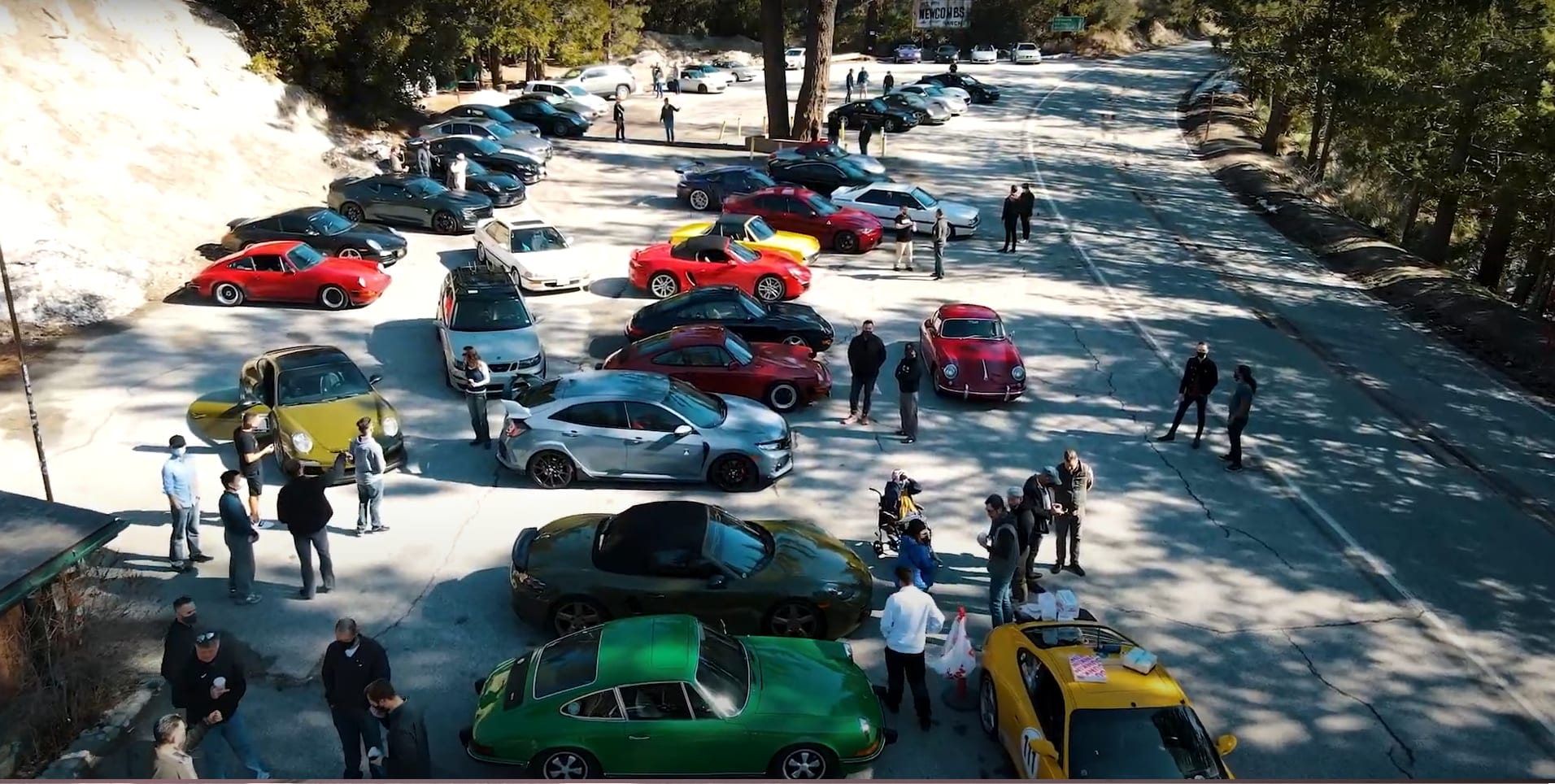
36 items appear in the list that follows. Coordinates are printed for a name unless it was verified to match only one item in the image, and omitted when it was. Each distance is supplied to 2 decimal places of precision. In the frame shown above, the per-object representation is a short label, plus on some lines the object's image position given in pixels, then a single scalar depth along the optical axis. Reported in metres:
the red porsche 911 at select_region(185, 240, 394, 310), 19.48
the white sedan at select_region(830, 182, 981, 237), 25.83
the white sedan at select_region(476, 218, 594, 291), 20.64
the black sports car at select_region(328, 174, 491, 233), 24.77
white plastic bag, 9.20
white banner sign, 70.62
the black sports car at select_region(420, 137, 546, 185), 29.69
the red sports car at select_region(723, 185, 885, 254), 24.25
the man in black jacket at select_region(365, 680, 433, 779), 7.27
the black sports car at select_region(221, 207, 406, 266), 21.83
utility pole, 9.85
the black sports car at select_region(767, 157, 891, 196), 28.62
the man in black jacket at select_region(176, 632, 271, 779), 7.62
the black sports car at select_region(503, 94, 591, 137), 37.78
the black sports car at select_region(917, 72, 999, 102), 52.03
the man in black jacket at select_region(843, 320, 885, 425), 14.97
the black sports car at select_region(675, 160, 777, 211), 27.42
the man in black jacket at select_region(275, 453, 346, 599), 10.01
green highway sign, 75.03
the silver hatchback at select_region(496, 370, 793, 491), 12.95
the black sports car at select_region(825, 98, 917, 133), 41.81
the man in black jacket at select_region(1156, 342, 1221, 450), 14.69
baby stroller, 11.63
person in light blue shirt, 10.72
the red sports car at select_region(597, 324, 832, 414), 15.36
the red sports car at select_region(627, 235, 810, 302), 20.36
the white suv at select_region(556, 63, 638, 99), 47.81
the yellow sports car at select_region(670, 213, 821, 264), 21.89
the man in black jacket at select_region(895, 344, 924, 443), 14.41
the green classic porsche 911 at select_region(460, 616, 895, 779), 7.76
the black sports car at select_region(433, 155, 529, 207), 27.39
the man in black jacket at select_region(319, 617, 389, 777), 7.78
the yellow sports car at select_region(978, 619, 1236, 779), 7.41
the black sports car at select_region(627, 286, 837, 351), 17.19
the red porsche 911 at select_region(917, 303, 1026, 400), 16.14
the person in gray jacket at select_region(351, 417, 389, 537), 11.43
